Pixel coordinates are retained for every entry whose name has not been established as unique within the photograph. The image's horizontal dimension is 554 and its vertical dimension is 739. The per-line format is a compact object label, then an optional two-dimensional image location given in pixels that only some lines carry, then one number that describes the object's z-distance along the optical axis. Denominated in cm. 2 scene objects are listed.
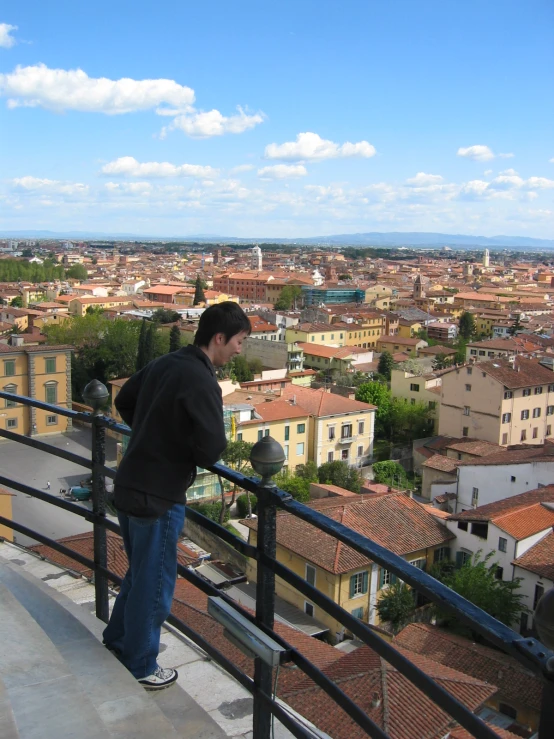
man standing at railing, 184
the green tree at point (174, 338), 3638
